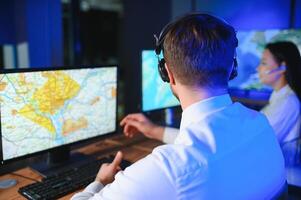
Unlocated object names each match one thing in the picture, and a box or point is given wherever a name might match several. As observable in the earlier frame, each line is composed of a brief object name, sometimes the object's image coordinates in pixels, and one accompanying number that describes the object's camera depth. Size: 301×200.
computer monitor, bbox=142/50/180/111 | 1.79
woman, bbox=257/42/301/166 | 2.05
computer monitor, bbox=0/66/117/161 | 1.19
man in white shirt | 0.67
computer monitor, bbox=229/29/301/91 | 2.81
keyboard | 1.12
